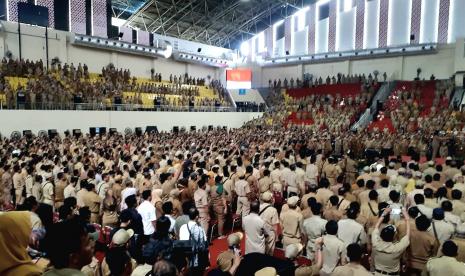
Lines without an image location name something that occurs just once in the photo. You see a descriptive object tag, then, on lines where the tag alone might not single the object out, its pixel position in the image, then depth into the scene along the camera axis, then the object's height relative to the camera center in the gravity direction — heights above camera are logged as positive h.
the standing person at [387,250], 4.23 -1.61
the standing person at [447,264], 3.59 -1.52
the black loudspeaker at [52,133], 18.11 -1.08
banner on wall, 30.86 +3.09
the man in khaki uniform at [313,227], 5.04 -1.61
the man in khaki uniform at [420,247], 4.48 -1.67
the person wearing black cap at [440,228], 4.58 -1.45
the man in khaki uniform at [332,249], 4.29 -1.63
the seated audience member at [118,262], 2.87 -1.21
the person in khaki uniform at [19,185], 8.19 -1.69
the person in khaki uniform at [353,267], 3.43 -1.49
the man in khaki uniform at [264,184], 8.05 -1.58
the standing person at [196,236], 4.38 -1.55
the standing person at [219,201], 7.37 -1.83
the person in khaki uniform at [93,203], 6.52 -1.67
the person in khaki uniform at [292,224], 5.46 -1.70
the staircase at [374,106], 23.75 +0.67
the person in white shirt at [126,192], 6.60 -1.50
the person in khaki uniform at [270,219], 5.45 -1.63
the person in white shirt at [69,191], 7.06 -1.57
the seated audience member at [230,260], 3.39 -1.45
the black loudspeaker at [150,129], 22.50 -1.02
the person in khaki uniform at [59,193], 7.42 -1.69
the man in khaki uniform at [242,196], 7.43 -1.73
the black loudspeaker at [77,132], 19.13 -1.08
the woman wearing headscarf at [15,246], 2.03 -0.79
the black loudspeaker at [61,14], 23.75 +6.61
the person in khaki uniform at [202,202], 6.75 -1.68
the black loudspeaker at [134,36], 28.35 +6.15
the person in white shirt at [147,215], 5.45 -1.59
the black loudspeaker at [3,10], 21.42 +6.12
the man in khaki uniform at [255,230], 5.19 -1.70
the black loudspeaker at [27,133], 16.83 -1.03
